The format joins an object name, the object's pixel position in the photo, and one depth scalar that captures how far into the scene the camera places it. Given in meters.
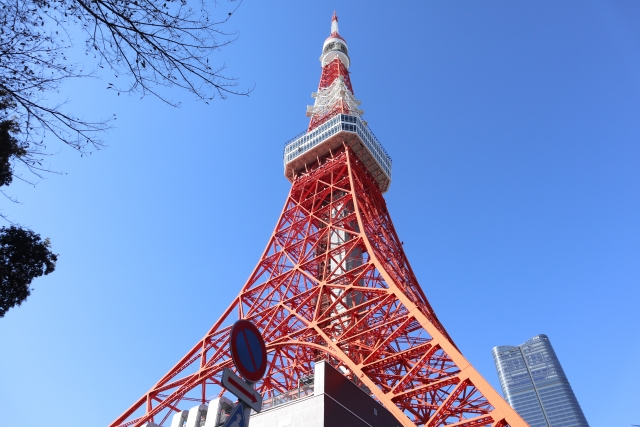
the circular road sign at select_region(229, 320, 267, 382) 4.00
